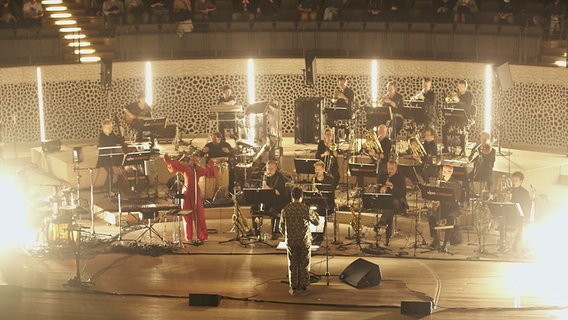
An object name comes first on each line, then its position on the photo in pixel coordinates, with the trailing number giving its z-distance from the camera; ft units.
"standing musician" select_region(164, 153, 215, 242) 54.29
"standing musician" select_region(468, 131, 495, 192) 57.93
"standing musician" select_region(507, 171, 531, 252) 52.36
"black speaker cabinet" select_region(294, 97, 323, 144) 70.28
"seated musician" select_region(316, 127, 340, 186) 59.66
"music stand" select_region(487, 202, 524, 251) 50.83
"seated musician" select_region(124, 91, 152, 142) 68.69
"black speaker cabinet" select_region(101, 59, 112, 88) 71.92
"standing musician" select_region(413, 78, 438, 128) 66.08
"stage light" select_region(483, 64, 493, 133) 71.24
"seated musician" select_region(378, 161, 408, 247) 54.19
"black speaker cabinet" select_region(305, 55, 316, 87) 72.08
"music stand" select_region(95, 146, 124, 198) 58.03
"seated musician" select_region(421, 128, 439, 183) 60.39
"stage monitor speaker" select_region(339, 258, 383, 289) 46.98
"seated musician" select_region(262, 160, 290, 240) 54.44
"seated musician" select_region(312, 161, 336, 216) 53.72
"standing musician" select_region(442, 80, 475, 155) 65.67
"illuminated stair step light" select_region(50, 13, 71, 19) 80.33
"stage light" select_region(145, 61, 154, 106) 77.56
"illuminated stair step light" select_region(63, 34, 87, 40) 78.07
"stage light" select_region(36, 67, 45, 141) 74.58
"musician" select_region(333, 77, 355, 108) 68.28
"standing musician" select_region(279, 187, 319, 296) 46.06
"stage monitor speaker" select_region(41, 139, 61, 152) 69.56
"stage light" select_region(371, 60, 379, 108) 76.95
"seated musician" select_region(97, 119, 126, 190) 61.82
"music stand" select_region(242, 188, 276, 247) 52.80
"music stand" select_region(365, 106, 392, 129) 64.75
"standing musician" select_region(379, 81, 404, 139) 66.95
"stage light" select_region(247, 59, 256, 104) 78.38
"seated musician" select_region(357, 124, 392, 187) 60.44
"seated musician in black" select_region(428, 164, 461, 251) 53.01
